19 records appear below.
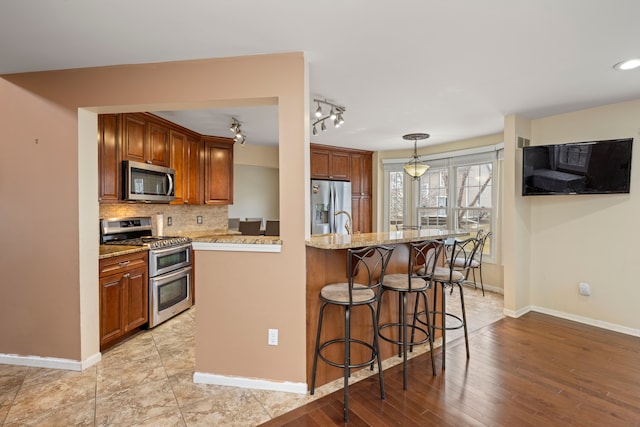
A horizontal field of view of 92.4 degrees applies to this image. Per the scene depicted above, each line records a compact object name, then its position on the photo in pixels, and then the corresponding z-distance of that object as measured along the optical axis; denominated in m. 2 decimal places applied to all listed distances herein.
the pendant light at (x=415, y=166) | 4.50
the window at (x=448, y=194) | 4.83
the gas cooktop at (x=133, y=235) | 3.22
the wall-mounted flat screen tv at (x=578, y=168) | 3.17
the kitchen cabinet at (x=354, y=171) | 5.32
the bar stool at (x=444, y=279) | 2.54
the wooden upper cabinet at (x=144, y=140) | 3.18
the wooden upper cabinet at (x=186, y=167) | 3.95
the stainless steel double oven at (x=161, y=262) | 3.22
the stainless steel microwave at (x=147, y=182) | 3.13
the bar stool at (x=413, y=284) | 2.24
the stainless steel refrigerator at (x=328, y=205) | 5.14
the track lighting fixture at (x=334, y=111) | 3.15
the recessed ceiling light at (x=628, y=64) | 2.33
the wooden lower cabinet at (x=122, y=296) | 2.71
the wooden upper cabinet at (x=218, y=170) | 4.48
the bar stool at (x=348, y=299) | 1.93
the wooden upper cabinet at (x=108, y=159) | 2.90
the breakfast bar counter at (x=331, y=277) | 2.18
